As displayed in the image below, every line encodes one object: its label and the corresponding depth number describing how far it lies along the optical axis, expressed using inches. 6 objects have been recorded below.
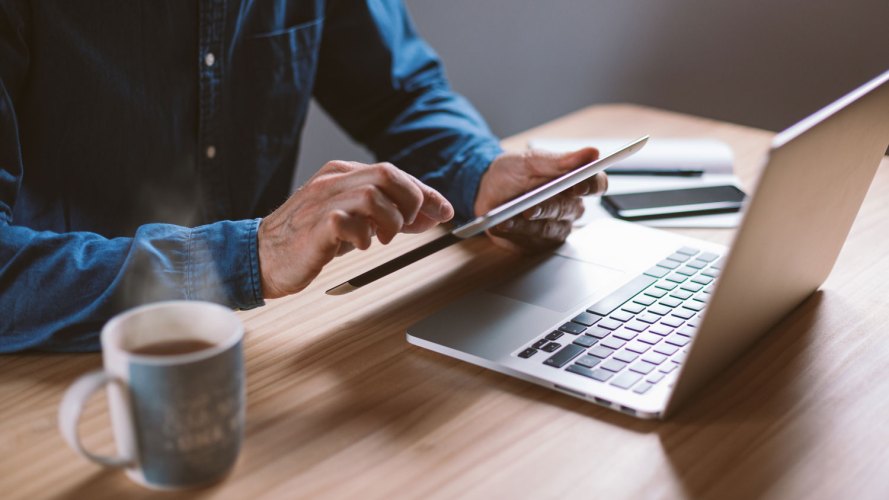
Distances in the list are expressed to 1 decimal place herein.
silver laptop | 25.5
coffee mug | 21.2
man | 31.4
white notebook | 48.6
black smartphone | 44.3
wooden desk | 24.1
